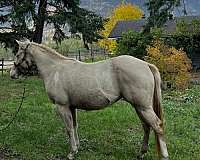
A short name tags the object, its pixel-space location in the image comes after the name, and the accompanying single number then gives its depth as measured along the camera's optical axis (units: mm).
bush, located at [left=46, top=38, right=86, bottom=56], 60512
